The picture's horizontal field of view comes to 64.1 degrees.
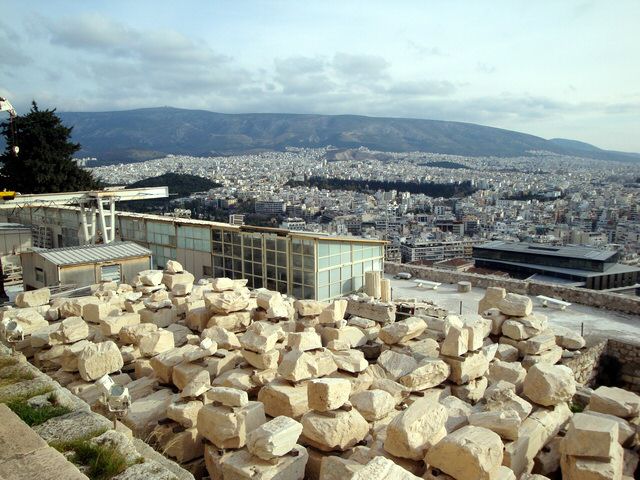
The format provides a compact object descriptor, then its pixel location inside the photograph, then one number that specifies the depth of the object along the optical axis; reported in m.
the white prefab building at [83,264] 13.53
